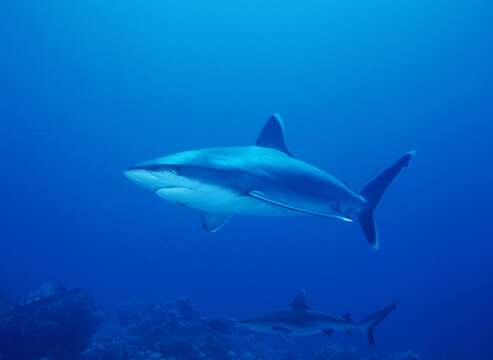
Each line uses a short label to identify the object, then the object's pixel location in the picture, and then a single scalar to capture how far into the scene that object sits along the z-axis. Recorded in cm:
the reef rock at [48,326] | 863
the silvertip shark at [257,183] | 354
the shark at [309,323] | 754
